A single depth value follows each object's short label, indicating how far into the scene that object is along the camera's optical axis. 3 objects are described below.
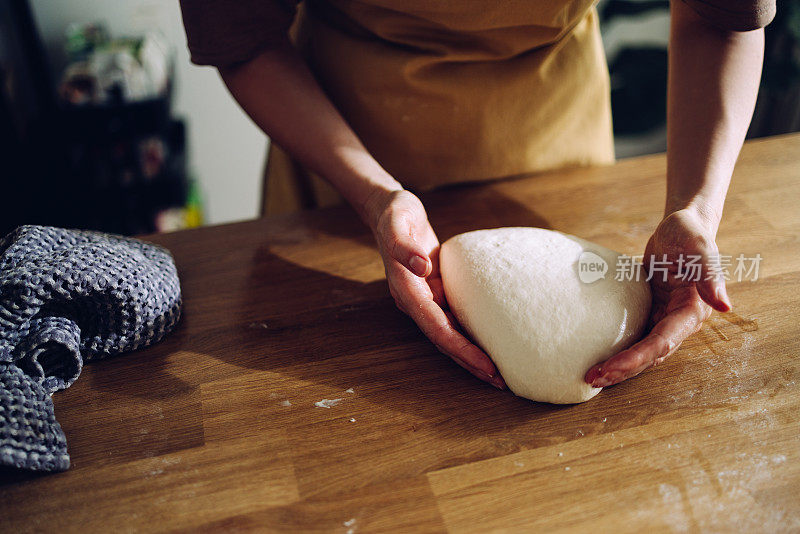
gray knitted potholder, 0.68
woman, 0.80
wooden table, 0.63
